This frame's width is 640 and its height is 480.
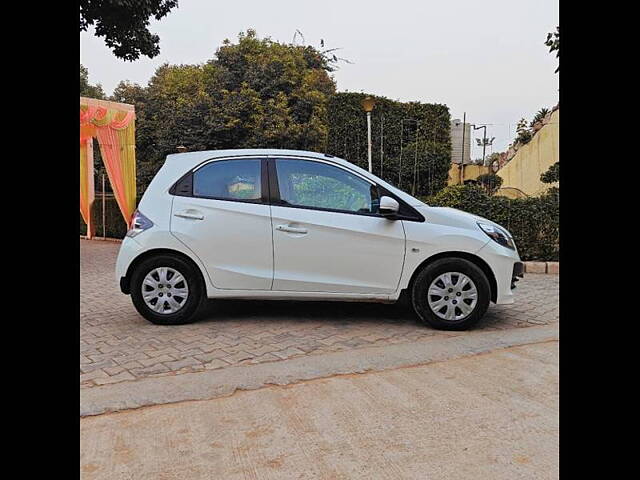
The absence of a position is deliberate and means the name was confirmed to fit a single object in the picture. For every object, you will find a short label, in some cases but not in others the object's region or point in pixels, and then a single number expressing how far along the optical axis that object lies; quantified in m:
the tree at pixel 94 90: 27.80
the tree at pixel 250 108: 18.67
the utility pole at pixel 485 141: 17.16
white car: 4.60
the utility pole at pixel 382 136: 14.09
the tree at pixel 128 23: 10.10
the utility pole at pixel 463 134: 16.09
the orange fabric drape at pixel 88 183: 14.14
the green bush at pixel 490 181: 15.23
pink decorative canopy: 12.93
